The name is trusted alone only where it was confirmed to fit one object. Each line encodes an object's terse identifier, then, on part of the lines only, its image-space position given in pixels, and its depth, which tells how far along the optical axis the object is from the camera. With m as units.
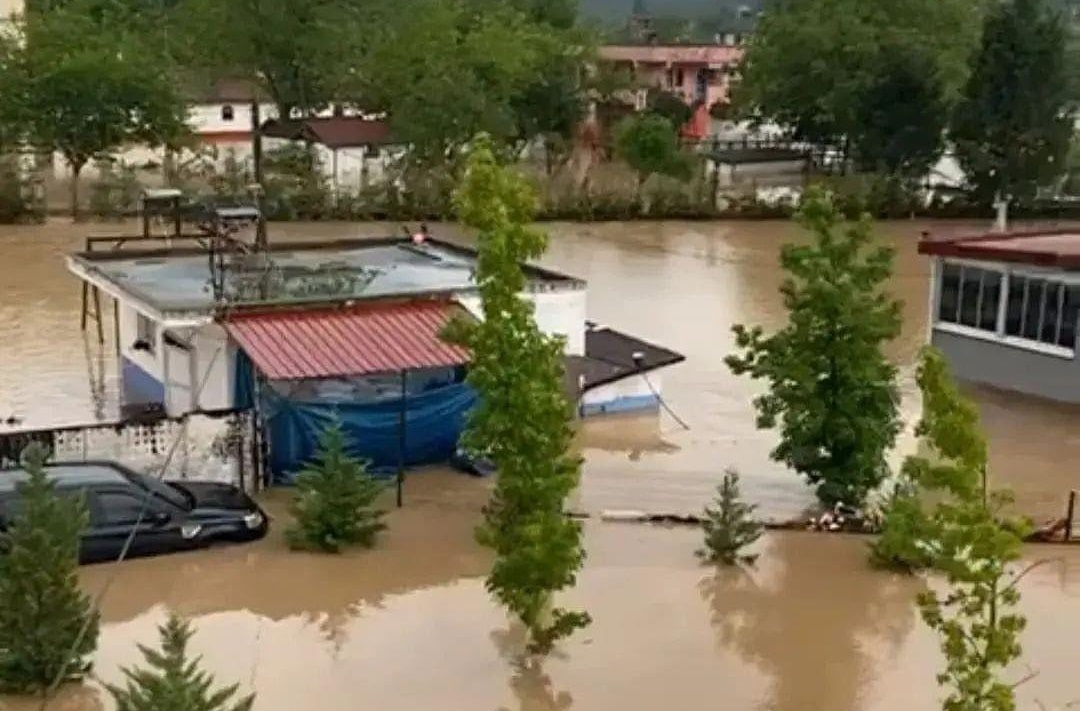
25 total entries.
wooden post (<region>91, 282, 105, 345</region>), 23.93
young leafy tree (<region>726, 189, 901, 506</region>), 16.36
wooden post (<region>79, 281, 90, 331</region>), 24.43
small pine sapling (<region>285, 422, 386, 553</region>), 15.43
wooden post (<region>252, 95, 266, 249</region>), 41.66
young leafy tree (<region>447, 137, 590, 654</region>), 12.12
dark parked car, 14.77
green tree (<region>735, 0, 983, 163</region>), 44.12
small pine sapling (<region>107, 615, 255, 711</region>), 9.18
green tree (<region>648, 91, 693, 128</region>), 55.87
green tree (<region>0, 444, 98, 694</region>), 12.18
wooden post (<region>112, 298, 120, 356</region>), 21.00
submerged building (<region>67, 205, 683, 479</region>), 17.42
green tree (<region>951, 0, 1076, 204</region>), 40.19
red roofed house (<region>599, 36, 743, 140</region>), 68.62
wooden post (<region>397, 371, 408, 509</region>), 17.20
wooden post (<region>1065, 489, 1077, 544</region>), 16.14
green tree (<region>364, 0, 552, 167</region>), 41.72
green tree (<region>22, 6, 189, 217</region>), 40.44
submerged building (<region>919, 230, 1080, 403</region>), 21.94
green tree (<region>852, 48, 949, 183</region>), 43.75
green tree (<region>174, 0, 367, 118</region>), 48.25
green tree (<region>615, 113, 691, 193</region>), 44.19
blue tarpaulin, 17.42
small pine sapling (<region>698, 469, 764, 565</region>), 15.40
